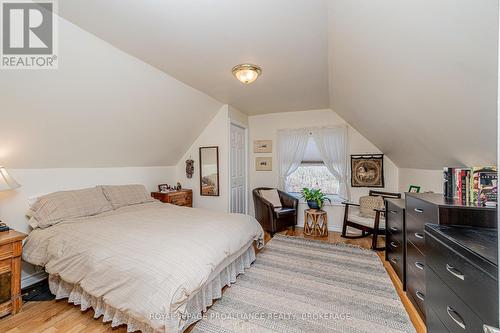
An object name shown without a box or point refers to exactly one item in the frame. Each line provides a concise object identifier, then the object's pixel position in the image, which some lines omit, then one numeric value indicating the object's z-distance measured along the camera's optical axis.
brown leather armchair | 3.72
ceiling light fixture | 2.36
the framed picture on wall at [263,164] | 4.67
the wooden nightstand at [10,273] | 1.81
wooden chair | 3.05
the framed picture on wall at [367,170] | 3.90
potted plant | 3.91
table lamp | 1.96
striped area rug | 1.72
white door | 4.25
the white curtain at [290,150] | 4.38
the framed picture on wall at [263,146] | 4.67
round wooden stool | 3.83
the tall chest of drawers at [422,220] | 1.38
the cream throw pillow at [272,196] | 4.24
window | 4.30
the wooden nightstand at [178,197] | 3.76
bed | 1.41
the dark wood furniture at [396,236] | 2.21
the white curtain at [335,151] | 4.08
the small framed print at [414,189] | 2.78
